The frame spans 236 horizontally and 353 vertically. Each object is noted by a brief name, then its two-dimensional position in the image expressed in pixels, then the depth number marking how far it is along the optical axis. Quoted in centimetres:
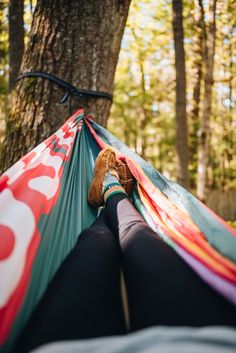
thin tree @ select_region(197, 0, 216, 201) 407
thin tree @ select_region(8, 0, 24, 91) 288
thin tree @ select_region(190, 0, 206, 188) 524
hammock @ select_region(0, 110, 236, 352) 71
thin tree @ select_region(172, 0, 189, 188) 356
